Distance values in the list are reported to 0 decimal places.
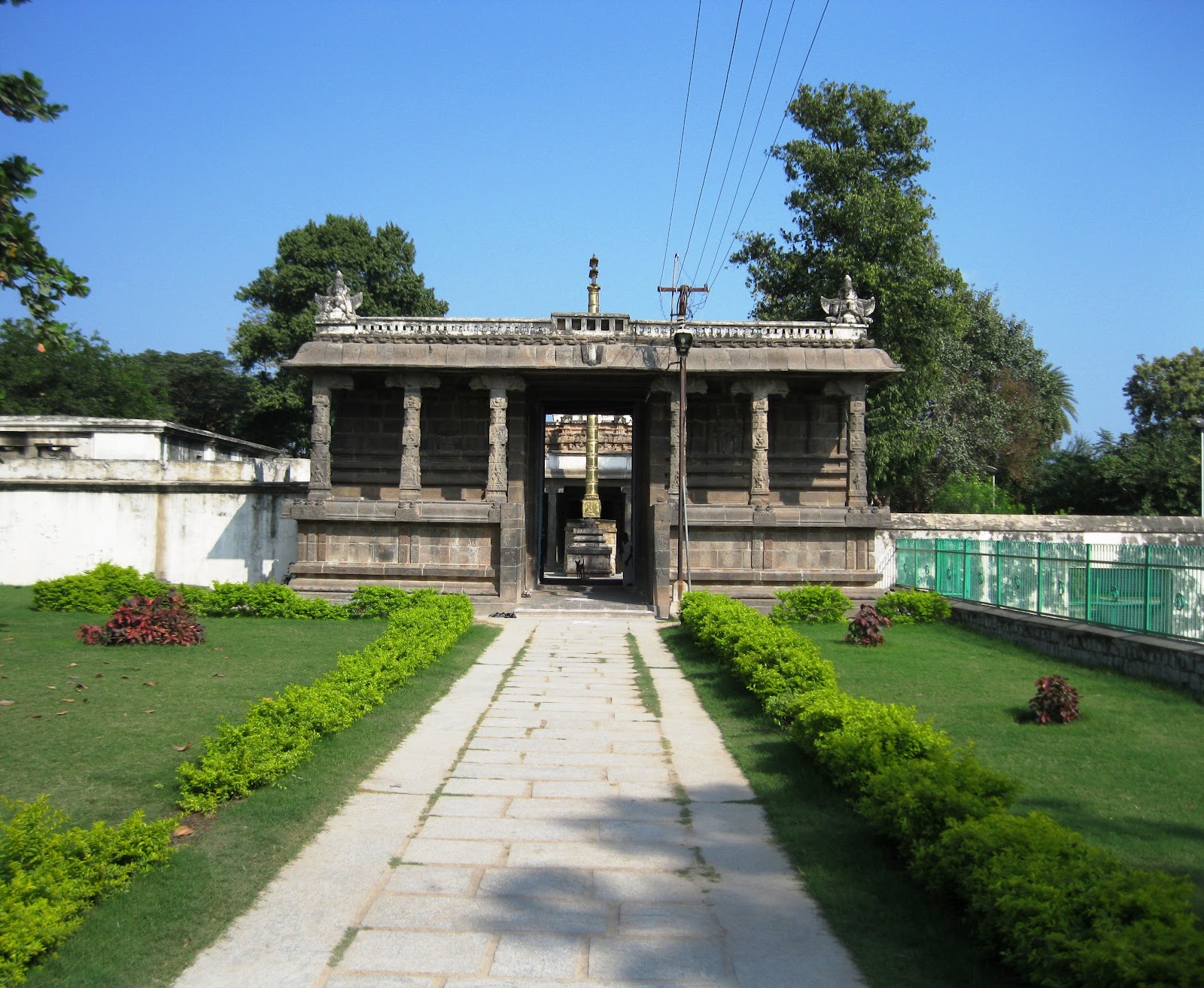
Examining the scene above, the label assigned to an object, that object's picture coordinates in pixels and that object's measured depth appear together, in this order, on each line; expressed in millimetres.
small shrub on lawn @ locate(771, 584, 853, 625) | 17047
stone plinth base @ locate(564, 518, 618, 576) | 31219
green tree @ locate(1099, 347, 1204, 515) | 33250
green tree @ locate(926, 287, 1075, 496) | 37375
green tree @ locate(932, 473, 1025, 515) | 34500
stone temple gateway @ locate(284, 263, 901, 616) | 19172
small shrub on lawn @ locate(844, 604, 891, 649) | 13922
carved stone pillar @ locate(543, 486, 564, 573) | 35750
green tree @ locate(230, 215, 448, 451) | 36656
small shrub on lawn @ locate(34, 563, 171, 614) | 16750
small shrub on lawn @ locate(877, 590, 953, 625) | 16781
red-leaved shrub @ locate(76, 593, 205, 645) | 12953
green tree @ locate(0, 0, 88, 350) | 11117
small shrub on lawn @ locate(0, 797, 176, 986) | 3947
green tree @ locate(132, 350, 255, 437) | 49750
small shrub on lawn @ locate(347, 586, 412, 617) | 16828
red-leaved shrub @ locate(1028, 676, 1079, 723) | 8742
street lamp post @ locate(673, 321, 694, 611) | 17516
